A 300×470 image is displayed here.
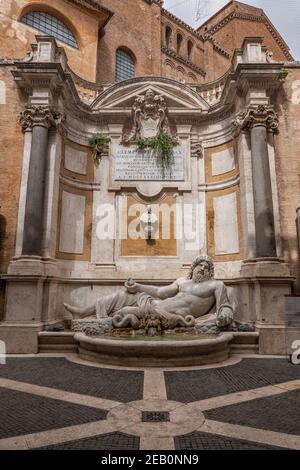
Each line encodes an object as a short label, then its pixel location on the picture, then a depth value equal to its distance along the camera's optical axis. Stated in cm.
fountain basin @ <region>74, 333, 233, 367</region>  612
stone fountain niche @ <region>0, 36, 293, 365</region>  820
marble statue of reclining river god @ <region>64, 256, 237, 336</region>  743
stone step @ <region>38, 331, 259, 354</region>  743
